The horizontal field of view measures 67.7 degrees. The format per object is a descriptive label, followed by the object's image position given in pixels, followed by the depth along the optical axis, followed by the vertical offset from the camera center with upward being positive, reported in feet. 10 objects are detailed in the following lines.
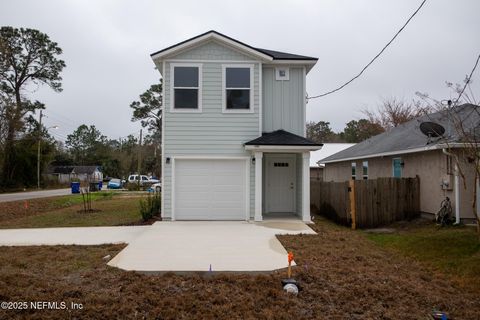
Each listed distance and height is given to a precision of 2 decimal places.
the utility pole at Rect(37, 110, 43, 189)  131.88 +14.68
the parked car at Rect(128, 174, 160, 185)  131.53 -0.49
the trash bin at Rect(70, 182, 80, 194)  101.40 -2.42
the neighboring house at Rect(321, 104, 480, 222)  35.06 +2.25
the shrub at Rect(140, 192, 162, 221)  41.09 -3.50
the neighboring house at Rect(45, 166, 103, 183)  193.43 +4.36
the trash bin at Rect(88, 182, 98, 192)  108.78 -2.56
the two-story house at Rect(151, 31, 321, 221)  39.63 +5.27
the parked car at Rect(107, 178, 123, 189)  139.33 -2.47
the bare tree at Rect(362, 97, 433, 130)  110.22 +21.73
